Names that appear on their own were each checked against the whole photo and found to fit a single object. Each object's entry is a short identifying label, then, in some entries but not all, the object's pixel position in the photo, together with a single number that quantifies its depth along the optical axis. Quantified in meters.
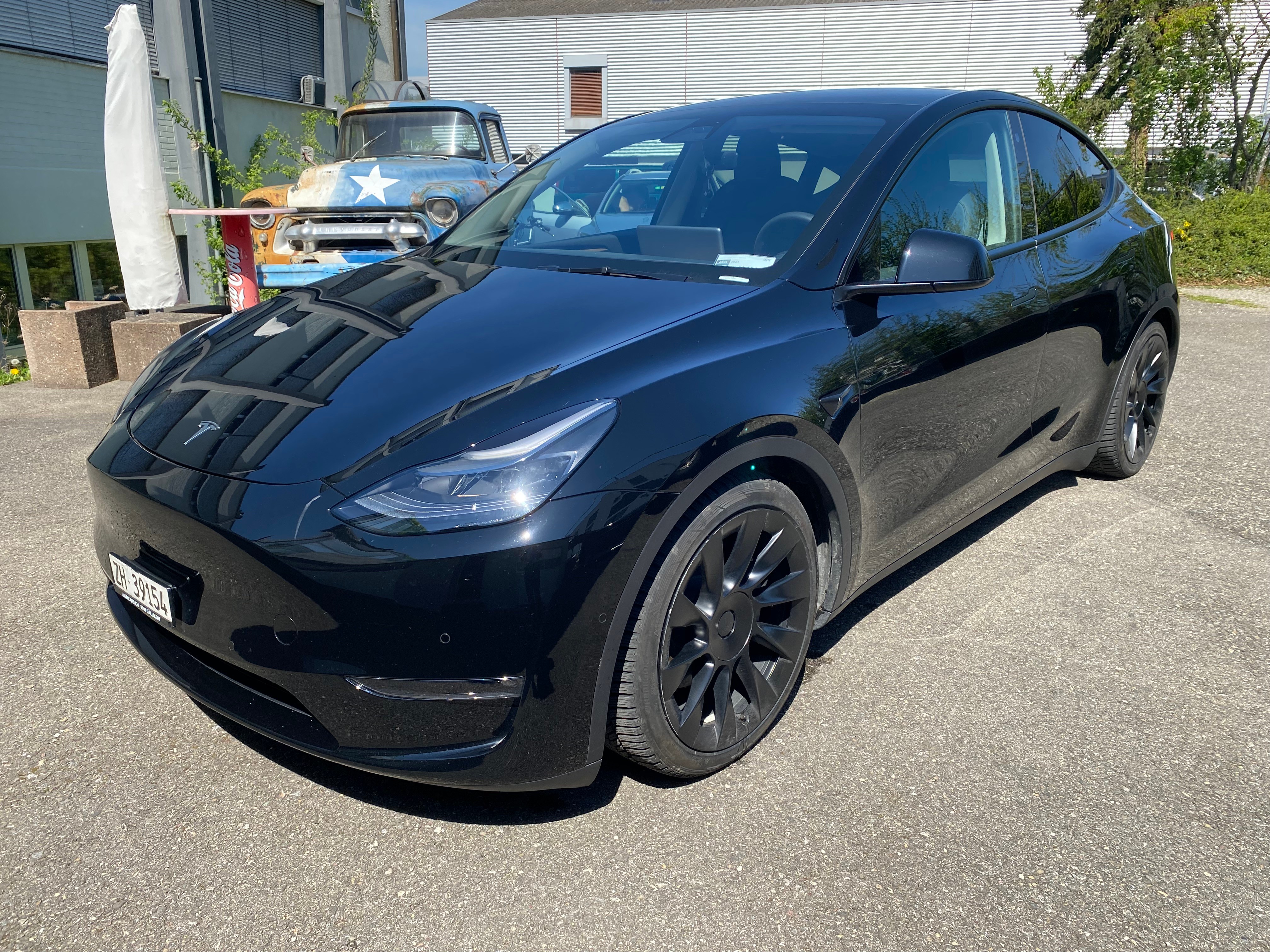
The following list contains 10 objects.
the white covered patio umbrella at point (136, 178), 7.18
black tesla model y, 2.00
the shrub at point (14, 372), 7.39
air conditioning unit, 16.22
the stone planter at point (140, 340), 7.05
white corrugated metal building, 25.08
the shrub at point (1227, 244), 12.20
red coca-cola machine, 7.56
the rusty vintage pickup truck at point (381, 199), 7.89
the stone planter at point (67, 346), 6.92
